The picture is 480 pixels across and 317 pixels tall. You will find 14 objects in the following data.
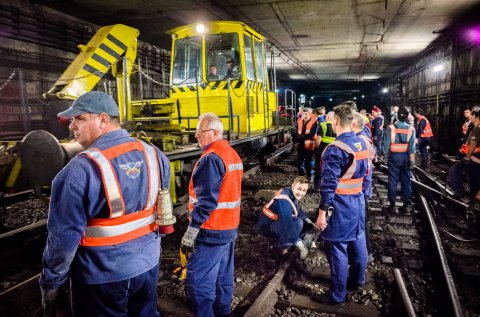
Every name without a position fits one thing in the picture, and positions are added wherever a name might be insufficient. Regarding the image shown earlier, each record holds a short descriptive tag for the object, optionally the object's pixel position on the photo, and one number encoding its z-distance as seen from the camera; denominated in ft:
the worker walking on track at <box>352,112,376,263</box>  13.53
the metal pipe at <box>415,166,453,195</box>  23.45
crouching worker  13.08
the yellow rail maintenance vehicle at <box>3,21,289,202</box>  16.33
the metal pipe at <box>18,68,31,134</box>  15.83
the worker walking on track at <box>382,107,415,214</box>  20.30
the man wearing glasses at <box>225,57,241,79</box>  25.68
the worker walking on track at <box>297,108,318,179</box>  26.63
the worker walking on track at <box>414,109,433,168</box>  36.86
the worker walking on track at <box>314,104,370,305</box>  10.34
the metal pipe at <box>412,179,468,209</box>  18.45
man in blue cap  5.57
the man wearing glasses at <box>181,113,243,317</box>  8.32
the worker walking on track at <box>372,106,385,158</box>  38.93
